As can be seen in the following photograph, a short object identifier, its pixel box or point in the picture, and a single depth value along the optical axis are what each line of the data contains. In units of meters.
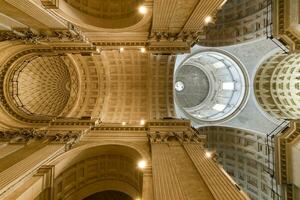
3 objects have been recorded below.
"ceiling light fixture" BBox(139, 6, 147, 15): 15.91
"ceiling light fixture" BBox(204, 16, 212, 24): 15.77
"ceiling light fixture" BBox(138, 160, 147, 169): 13.58
